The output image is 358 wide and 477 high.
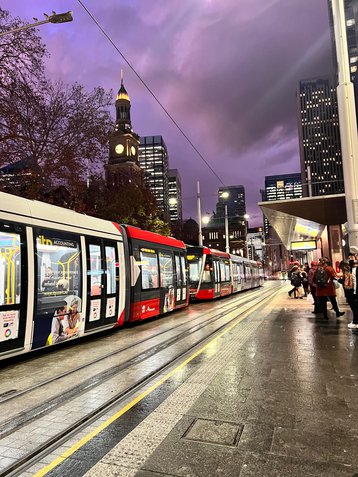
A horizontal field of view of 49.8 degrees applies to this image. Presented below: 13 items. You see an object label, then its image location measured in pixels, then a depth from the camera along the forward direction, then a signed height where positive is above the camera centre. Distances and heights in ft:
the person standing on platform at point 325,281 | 39.58 -1.54
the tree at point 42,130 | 47.60 +22.31
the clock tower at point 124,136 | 345.72 +128.53
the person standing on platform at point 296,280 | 75.10 -2.45
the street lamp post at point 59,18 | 31.96 +21.50
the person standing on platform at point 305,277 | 72.60 -1.87
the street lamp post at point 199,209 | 109.91 +17.96
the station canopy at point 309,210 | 60.70 +9.65
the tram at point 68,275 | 23.03 +0.14
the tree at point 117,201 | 91.76 +18.66
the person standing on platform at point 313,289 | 47.04 -2.84
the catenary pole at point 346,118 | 43.50 +16.84
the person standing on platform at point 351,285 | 32.47 -1.72
